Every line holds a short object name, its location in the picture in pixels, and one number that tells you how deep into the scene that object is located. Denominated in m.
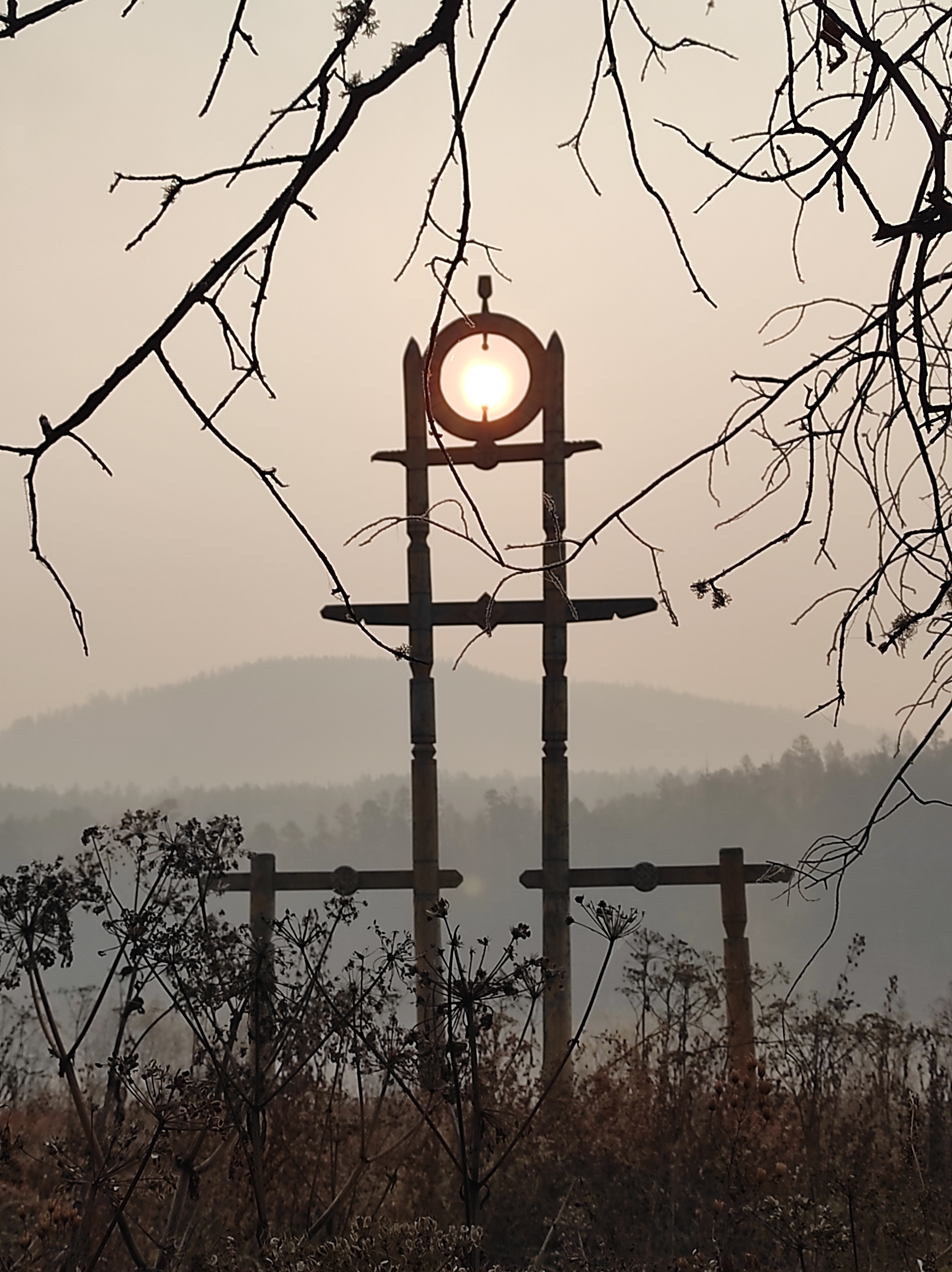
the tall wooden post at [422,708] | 14.02
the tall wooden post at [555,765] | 13.95
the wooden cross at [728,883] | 13.79
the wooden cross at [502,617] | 13.95
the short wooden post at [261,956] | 7.84
